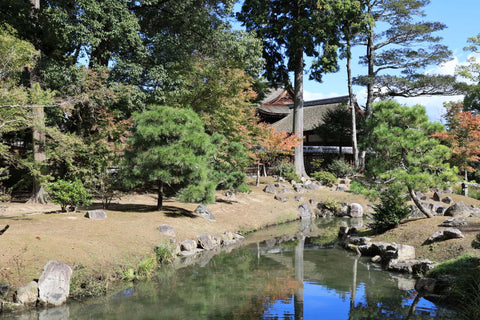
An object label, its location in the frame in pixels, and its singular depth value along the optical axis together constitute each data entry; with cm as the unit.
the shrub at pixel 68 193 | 1088
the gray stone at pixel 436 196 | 1946
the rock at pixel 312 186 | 2130
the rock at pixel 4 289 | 632
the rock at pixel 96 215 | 1049
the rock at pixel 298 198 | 1920
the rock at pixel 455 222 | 1019
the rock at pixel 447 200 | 1884
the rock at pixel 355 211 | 1852
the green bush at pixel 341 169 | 2400
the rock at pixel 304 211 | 1812
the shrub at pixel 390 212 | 1136
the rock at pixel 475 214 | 1193
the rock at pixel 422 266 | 838
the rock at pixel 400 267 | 881
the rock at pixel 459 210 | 1228
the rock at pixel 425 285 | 732
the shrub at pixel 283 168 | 2256
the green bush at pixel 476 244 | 656
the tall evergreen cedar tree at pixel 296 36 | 2077
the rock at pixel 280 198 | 1864
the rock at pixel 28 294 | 641
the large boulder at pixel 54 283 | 661
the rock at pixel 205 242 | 1103
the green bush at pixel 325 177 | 2242
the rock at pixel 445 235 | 919
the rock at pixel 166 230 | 1053
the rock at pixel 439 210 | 1575
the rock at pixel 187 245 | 1049
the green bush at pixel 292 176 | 2203
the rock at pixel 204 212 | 1319
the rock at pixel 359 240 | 1113
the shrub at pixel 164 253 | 941
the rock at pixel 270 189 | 1943
